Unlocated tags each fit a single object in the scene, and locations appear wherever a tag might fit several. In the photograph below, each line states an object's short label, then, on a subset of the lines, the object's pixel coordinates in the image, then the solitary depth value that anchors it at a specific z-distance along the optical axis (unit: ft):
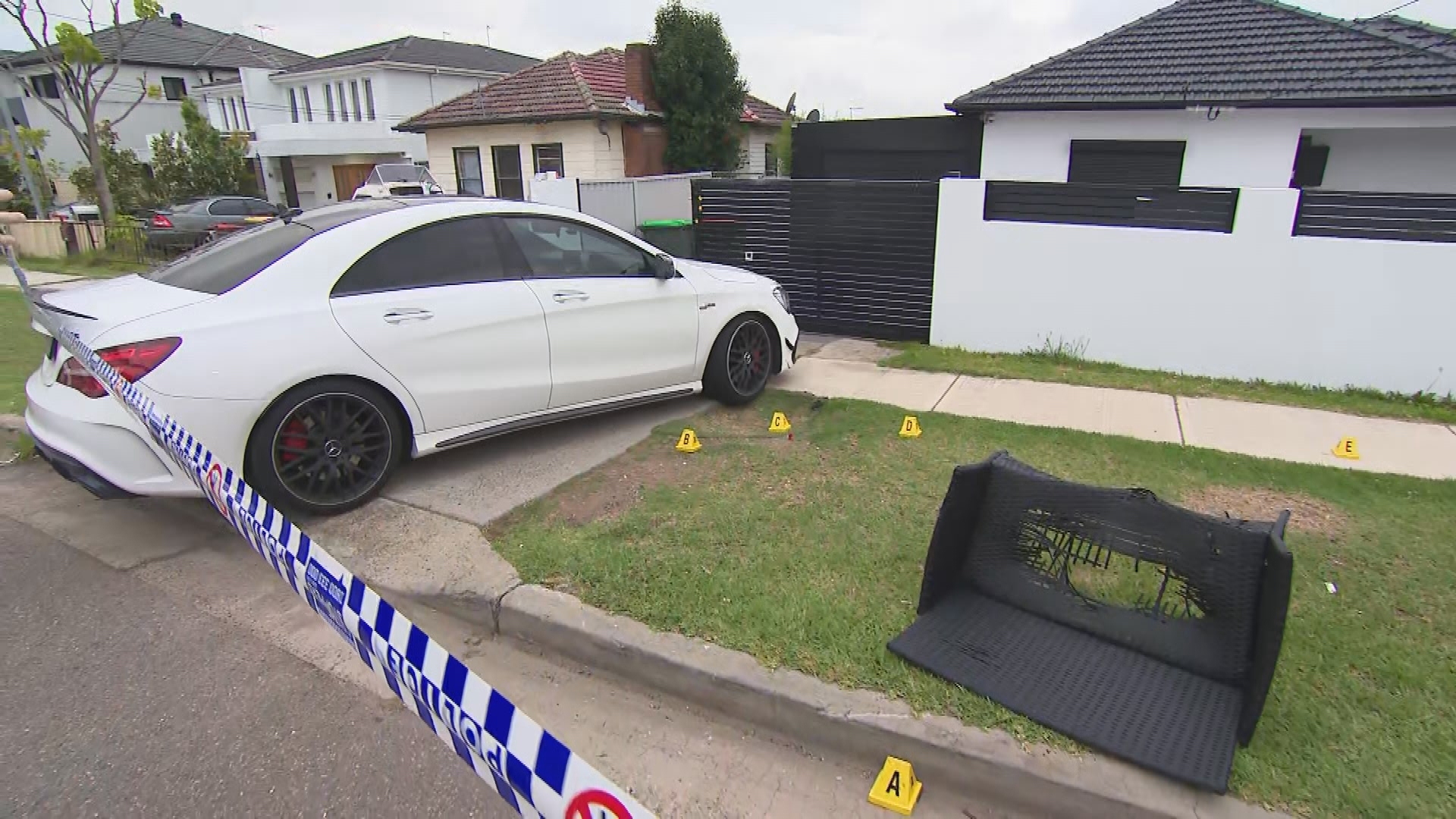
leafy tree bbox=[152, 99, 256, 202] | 98.94
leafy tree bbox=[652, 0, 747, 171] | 67.82
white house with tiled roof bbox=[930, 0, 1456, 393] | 20.39
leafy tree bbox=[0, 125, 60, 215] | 89.59
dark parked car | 60.39
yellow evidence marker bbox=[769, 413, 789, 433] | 18.29
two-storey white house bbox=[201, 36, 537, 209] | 104.12
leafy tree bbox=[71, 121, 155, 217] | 92.17
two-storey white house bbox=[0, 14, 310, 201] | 133.69
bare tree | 58.85
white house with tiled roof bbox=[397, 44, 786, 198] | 67.97
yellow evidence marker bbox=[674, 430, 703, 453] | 17.02
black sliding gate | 26.50
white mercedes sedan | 12.64
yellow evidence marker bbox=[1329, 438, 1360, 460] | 16.67
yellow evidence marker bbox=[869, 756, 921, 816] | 8.20
